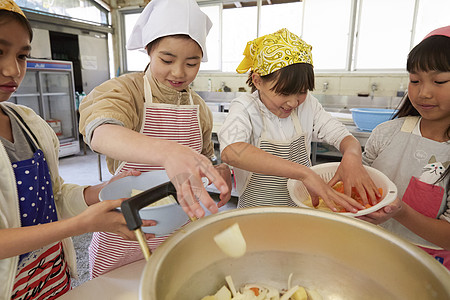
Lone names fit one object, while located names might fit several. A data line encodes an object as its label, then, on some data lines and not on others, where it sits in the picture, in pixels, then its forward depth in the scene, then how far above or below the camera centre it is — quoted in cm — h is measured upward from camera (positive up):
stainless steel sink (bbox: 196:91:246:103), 489 -7
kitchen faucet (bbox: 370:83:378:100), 408 +8
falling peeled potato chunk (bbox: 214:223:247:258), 51 -26
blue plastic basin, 208 -17
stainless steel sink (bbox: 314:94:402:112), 393 -12
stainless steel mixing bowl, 49 -31
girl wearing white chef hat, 52 -8
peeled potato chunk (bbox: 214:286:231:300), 58 -39
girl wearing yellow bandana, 88 -15
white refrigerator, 423 -11
